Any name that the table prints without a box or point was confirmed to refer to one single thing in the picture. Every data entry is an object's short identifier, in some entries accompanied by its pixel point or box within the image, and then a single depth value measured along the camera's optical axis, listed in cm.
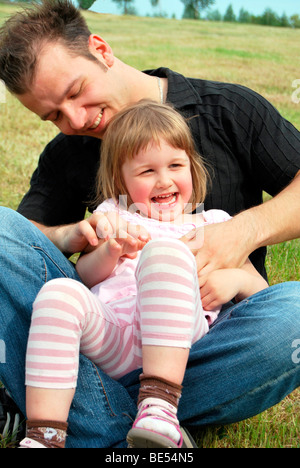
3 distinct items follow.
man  177
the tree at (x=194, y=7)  3628
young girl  155
